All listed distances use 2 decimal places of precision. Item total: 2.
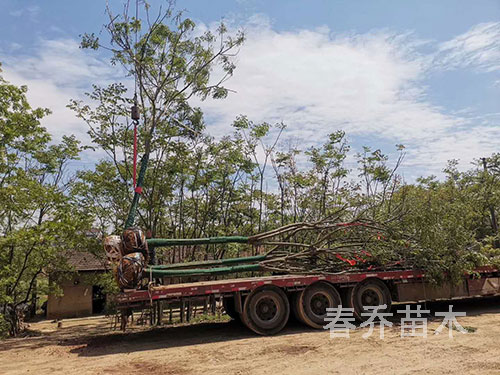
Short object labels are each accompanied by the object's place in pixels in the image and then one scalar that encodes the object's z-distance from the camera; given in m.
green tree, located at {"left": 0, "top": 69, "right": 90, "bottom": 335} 11.12
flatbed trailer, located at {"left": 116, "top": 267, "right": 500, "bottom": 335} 8.83
